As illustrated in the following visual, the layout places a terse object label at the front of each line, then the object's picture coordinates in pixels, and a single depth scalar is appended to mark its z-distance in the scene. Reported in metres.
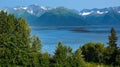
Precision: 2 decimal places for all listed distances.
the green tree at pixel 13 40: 52.28
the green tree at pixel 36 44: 56.59
